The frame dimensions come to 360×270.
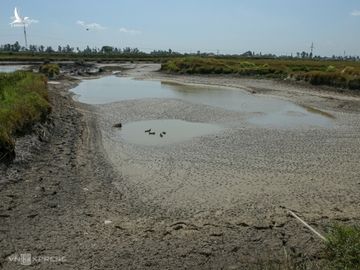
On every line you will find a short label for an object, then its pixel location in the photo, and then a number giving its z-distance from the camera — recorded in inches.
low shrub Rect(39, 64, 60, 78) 2104.3
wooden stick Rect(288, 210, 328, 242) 335.8
